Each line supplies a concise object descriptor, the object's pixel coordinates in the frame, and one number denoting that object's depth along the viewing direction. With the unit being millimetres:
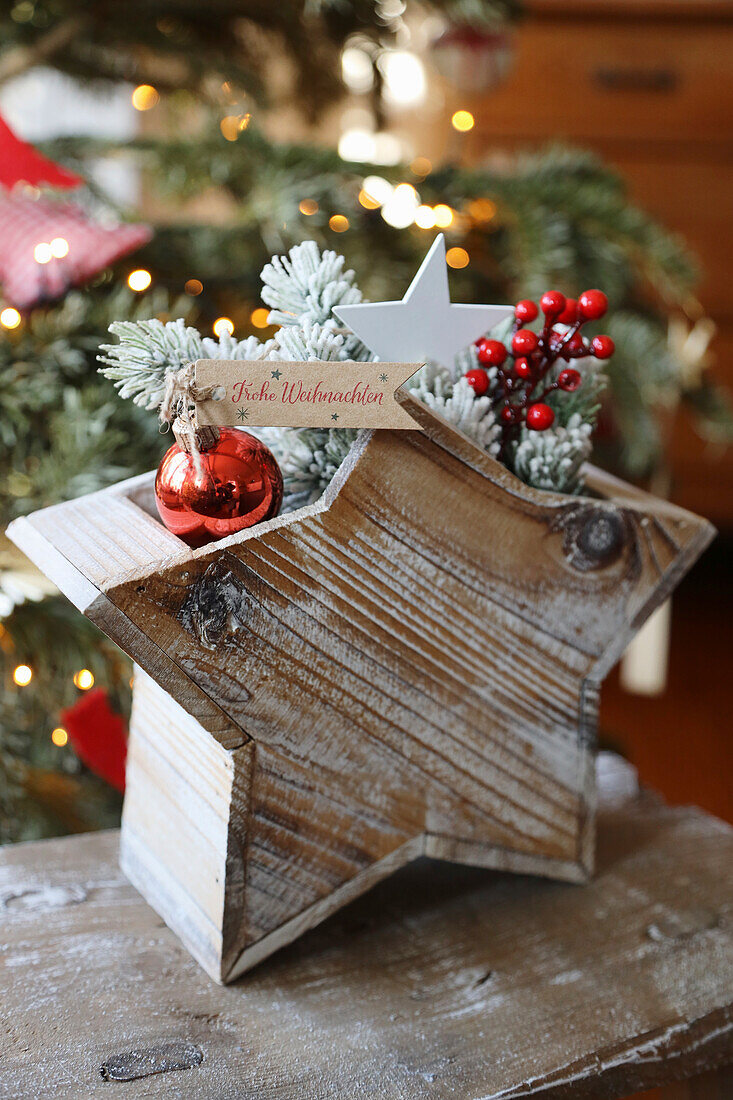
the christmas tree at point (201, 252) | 721
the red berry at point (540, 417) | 534
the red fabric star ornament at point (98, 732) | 722
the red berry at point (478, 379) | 537
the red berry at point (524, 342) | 524
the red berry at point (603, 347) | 531
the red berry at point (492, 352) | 534
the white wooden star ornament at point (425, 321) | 496
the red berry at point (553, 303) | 530
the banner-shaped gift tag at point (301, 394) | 447
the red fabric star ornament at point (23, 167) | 799
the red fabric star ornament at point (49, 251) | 760
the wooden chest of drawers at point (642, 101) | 1877
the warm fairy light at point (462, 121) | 1122
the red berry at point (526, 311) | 539
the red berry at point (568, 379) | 544
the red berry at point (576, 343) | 545
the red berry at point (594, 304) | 528
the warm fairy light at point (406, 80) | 1958
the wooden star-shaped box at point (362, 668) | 465
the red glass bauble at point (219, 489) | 468
